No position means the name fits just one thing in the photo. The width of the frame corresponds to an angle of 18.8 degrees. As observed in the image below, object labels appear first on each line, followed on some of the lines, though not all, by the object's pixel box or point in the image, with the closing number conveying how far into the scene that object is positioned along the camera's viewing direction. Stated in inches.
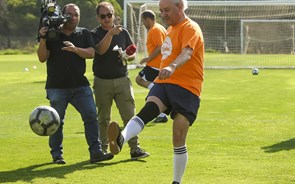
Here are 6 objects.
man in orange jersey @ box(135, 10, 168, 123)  653.1
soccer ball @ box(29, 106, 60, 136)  426.9
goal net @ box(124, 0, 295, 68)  1869.5
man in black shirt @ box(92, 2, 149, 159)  487.0
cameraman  462.2
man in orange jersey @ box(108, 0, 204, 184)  368.0
